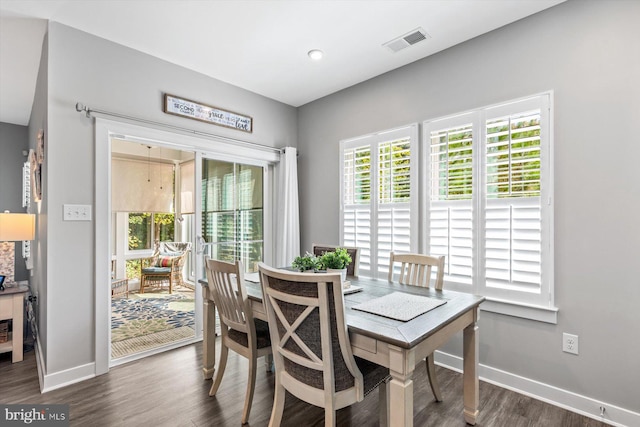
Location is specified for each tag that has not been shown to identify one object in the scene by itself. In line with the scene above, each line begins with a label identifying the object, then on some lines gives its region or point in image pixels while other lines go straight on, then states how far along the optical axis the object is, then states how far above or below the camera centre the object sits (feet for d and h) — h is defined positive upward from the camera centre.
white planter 7.10 -1.29
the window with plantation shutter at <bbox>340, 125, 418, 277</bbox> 9.83 +0.59
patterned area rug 11.66 -4.31
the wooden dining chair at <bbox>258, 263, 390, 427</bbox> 4.58 -2.00
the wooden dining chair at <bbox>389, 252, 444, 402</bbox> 7.12 -1.50
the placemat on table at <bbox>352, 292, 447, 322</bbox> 5.36 -1.71
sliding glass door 11.21 +0.06
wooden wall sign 9.94 +3.41
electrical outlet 6.90 -2.85
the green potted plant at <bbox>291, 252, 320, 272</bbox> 7.22 -1.15
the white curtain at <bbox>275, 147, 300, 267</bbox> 12.66 +0.06
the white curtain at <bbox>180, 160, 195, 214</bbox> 11.47 +0.93
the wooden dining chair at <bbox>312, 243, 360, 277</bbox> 9.14 -1.37
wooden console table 9.11 -2.97
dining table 4.48 -1.95
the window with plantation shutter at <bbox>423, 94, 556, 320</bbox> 7.37 +0.34
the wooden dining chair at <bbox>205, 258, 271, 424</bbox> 6.44 -2.37
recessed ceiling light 9.22 +4.72
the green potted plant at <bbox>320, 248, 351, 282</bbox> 7.16 -1.10
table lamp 9.21 -0.42
